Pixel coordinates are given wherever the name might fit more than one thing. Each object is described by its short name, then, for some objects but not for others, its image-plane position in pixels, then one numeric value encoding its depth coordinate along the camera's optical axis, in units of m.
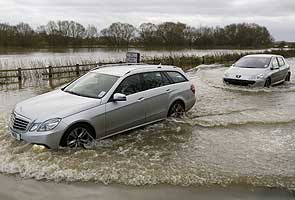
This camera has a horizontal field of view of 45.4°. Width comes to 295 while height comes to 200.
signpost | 16.09
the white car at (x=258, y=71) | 16.09
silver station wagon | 6.52
